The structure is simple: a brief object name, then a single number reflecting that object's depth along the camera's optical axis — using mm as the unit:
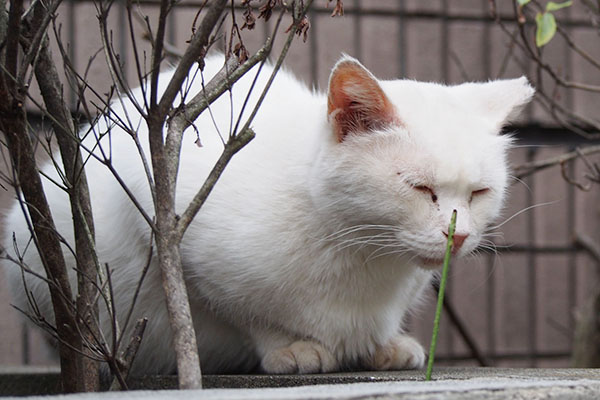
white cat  1920
